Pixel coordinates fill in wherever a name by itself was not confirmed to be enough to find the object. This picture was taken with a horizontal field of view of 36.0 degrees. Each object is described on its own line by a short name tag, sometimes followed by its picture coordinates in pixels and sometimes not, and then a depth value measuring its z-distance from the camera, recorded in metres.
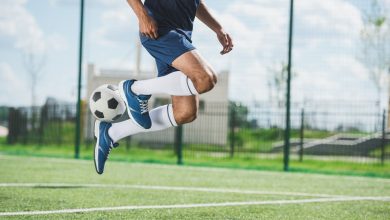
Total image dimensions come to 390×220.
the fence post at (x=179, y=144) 12.66
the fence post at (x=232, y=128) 17.09
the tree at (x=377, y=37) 12.77
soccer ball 4.66
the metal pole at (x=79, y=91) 12.52
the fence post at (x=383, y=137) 14.09
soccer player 4.05
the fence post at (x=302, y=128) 15.29
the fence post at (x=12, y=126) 23.22
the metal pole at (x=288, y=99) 11.22
